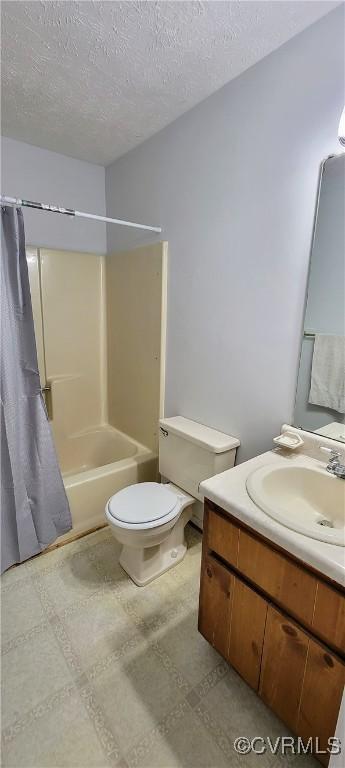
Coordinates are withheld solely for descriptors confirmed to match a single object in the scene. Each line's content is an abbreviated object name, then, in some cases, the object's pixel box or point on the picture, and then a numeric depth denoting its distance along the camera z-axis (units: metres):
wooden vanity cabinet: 0.82
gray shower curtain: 1.55
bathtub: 1.95
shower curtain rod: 1.42
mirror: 1.20
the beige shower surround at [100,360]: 2.05
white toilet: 1.51
